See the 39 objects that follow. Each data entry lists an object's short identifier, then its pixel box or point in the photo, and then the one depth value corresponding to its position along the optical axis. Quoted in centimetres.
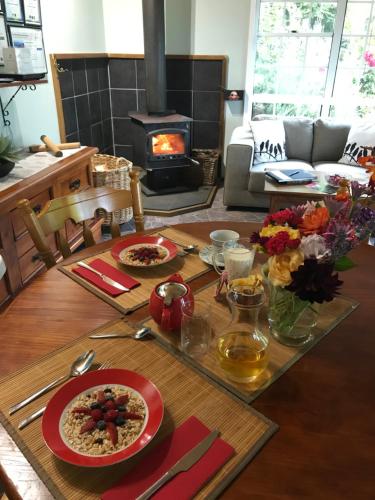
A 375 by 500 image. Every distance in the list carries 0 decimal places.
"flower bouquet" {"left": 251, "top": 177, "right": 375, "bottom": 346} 77
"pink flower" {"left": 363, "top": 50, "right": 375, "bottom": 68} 399
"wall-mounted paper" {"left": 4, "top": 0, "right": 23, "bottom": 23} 241
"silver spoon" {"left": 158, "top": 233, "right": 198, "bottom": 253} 134
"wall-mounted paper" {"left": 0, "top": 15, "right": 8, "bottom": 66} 235
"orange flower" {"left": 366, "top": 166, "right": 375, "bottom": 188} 101
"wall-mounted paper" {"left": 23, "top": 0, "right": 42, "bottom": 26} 259
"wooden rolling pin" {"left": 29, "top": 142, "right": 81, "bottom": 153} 267
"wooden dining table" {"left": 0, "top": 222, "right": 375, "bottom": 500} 63
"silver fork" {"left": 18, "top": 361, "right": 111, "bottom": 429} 72
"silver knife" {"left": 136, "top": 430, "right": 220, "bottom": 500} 61
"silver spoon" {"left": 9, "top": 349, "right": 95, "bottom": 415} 76
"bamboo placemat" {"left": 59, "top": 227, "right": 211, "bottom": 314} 109
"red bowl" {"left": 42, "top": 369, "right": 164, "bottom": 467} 65
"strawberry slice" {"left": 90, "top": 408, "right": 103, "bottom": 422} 72
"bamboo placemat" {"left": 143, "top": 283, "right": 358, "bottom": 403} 82
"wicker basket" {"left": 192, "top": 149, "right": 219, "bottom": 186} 429
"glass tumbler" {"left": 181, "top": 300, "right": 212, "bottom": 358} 91
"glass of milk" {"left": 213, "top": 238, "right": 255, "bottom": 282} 111
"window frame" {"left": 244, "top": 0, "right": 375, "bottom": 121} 397
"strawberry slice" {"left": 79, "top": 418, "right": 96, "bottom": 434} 70
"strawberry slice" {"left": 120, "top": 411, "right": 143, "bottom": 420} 73
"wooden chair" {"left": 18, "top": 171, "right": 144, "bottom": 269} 135
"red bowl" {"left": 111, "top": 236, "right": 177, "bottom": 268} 128
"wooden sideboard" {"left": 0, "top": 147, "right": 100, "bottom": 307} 185
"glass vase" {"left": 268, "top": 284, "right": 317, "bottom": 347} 89
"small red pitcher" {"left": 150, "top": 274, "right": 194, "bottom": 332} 95
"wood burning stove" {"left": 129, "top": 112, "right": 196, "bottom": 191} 379
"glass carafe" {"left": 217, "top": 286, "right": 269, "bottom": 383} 84
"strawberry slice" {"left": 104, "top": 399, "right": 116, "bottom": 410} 74
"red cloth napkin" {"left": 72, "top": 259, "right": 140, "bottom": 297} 113
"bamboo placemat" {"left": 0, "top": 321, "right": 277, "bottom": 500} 63
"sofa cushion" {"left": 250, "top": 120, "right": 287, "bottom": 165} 373
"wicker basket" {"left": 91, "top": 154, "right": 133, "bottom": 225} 316
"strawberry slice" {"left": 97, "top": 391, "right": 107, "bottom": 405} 75
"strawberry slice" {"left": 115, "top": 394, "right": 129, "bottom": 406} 75
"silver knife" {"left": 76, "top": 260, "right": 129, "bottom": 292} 114
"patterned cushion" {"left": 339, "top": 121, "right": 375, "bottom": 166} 365
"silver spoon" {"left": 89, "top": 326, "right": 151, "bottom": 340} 95
